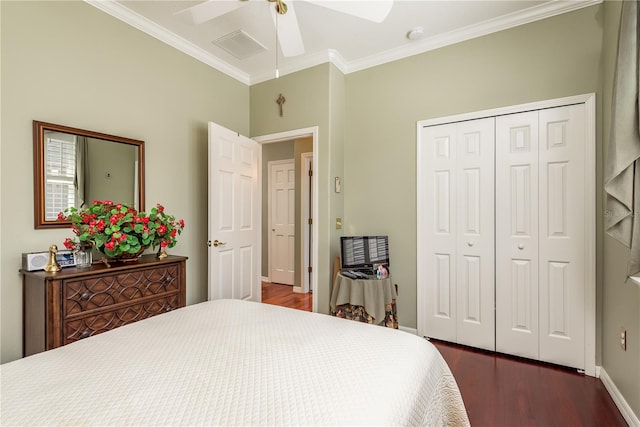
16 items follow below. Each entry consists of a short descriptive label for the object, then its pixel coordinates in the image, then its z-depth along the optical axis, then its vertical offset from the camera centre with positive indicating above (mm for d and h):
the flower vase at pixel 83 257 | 2047 -316
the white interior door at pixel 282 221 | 5148 -184
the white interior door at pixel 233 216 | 2965 -62
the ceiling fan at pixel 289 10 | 1724 +1162
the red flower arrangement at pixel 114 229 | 2072 -130
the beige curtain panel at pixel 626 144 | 1652 +361
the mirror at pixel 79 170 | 2061 +297
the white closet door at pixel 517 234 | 2529 -199
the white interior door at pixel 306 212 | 4828 -32
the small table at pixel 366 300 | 2691 -796
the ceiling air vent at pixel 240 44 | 2832 +1580
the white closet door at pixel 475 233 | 2695 -204
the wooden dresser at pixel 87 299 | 1799 -577
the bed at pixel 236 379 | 812 -529
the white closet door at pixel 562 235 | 2357 -193
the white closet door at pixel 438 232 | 2865 -208
